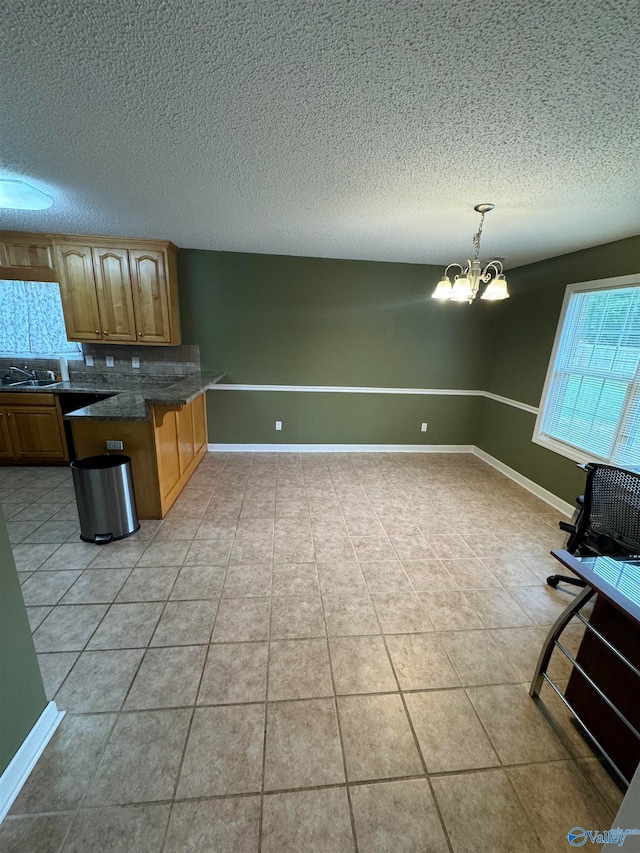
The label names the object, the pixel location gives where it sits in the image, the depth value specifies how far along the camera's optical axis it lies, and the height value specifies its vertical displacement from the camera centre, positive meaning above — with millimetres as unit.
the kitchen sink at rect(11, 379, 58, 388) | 3549 -583
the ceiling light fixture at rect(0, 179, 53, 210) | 2055 +858
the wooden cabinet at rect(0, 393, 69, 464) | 3427 -1059
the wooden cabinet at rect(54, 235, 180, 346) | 3348 +472
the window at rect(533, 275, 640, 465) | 2674 -207
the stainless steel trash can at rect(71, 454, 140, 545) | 2337 -1191
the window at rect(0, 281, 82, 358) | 3754 +120
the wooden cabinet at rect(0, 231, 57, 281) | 3285 +742
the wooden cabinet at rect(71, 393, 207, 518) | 2557 -924
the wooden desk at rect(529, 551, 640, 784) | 1138 -1184
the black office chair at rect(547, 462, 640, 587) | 1621 -816
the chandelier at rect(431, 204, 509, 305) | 2277 +452
